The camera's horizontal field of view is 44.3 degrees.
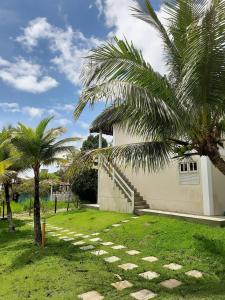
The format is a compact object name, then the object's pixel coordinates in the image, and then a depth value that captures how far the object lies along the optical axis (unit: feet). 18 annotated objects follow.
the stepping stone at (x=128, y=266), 22.84
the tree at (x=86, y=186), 75.41
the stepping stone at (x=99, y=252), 27.77
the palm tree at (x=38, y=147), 34.17
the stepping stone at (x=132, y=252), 27.27
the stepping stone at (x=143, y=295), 16.92
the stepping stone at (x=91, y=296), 17.20
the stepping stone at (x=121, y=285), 18.67
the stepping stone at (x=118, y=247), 29.54
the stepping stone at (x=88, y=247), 30.28
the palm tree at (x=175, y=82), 17.54
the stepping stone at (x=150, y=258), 24.82
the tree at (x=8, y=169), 40.82
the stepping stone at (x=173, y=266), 22.29
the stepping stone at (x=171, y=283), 18.71
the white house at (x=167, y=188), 38.55
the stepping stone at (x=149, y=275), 20.54
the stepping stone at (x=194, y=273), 20.74
